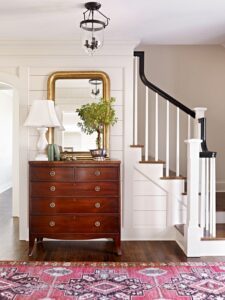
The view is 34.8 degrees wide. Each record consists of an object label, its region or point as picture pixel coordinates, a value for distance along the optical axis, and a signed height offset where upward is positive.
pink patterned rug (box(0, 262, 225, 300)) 2.72 -1.13
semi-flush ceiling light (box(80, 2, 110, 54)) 3.28 +1.06
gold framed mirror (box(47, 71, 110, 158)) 4.30 +0.77
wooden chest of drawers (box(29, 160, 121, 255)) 3.79 -0.58
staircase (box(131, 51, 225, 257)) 3.71 -0.60
